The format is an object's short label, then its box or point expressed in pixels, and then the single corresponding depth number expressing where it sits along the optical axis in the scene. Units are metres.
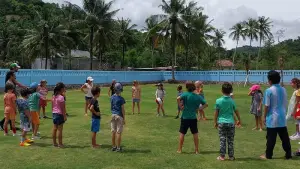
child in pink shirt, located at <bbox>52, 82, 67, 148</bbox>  8.14
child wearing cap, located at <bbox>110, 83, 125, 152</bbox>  7.81
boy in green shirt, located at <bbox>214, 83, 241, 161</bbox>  6.88
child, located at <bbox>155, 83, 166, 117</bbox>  14.00
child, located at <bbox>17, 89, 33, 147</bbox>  8.64
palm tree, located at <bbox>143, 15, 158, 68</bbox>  43.73
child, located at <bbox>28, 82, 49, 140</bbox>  9.21
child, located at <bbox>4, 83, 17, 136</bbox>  9.28
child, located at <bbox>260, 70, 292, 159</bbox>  6.97
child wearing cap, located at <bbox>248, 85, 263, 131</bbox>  10.88
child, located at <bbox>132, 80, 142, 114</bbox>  14.67
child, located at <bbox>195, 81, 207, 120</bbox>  12.07
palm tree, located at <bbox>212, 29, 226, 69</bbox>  70.47
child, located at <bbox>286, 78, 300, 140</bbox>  8.63
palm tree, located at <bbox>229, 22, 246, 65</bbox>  70.44
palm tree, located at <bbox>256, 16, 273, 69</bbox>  67.75
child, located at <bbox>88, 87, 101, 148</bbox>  8.05
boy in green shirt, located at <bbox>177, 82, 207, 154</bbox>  7.39
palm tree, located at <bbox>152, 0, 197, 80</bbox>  42.28
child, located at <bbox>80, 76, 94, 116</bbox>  13.20
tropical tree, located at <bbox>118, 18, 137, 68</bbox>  56.83
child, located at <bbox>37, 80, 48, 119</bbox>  12.13
